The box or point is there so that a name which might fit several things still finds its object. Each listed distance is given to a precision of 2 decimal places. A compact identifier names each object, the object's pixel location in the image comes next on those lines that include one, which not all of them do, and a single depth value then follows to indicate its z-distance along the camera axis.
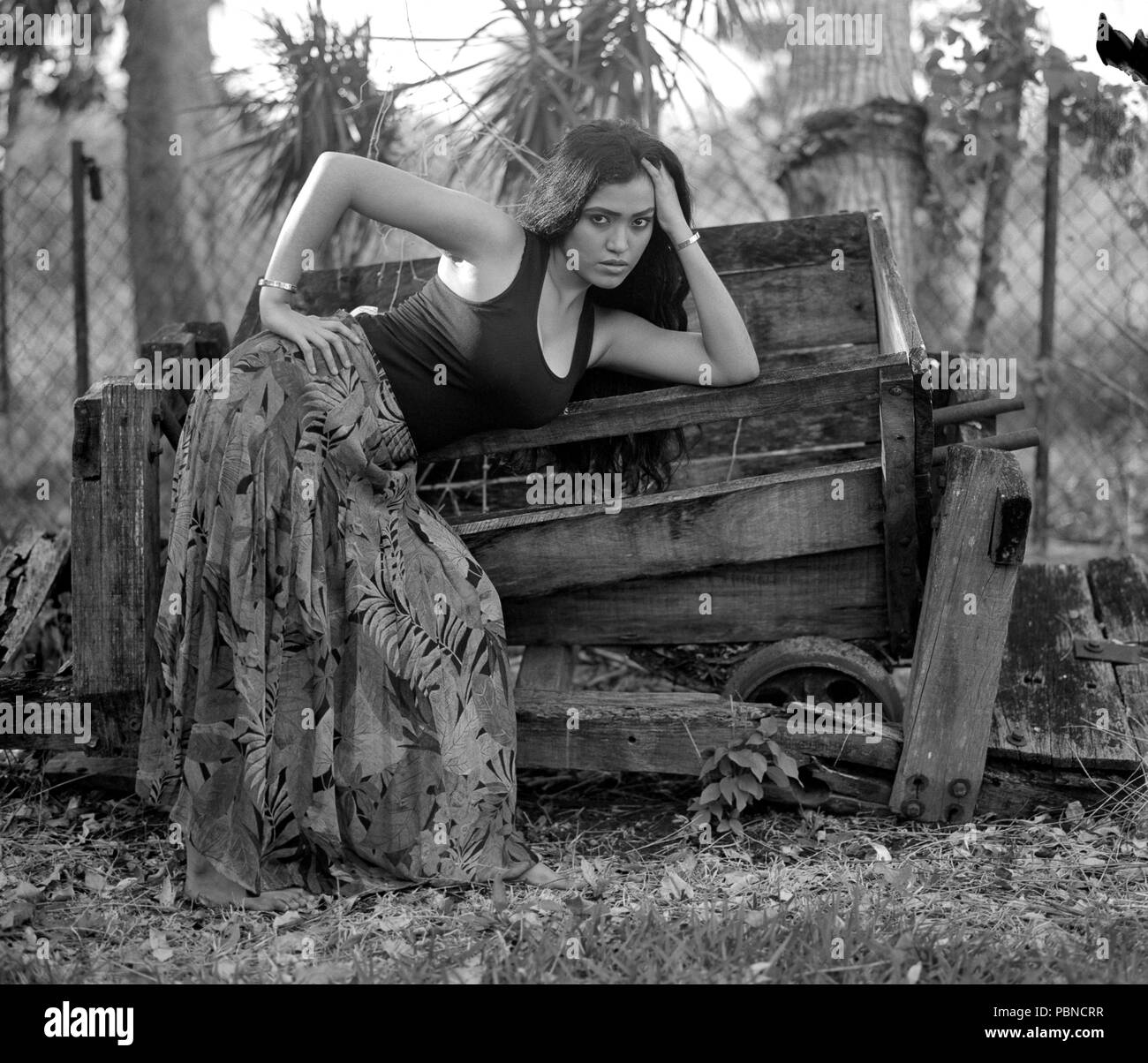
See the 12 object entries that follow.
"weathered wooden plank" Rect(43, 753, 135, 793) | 3.44
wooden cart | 2.95
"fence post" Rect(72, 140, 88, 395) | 5.61
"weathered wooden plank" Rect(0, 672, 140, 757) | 3.16
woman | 2.82
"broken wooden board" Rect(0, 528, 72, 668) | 3.73
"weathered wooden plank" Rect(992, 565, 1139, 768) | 3.09
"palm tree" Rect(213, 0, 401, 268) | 4.66
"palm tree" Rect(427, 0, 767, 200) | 4.30
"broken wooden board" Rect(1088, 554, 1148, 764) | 3.37
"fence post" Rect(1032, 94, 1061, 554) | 5.61
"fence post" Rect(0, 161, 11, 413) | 6.82
